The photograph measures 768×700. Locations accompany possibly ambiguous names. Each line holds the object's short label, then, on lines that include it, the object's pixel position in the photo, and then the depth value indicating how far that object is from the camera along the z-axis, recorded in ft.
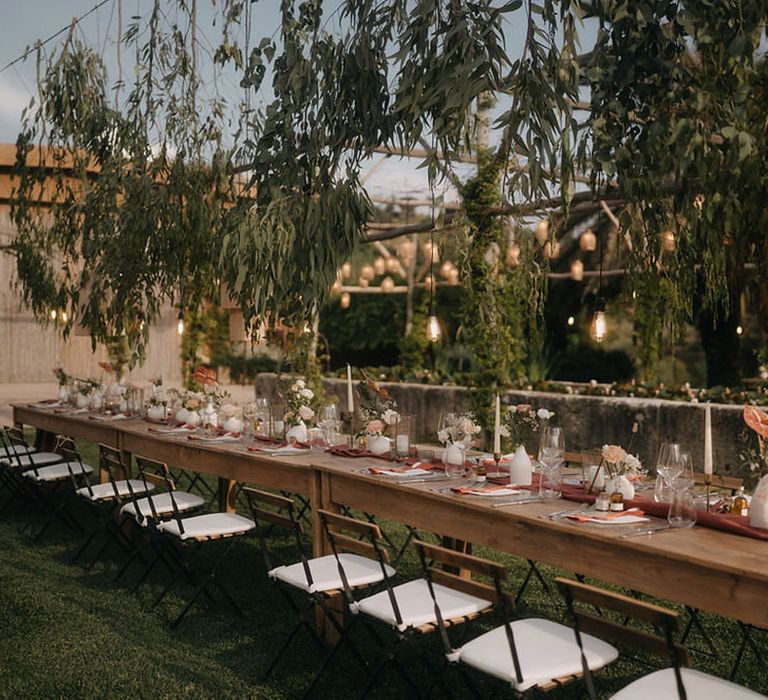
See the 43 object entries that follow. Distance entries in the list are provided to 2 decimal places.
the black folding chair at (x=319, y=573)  11.05
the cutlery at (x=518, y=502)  11.02
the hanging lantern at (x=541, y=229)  39.19
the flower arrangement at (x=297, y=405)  16.97
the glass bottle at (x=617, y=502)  10.53
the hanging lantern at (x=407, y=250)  49.93
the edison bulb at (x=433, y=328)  20.24
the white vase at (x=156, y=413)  21.42
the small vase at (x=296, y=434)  16.72
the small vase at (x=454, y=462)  13.06
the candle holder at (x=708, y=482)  10.38
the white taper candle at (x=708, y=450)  10.54
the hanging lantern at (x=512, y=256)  34.71
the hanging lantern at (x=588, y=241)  39.04
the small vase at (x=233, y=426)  18.40
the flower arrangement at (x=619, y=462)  10.70
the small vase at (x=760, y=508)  9.44
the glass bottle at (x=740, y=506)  10.18
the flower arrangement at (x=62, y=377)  26.71
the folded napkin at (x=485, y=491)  11.74
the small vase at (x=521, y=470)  12.46
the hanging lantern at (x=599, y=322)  18.31
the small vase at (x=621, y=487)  10.87
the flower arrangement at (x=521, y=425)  12.59
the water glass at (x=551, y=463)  11.59
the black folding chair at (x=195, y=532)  14.30
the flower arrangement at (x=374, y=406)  15.12
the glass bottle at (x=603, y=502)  10.59
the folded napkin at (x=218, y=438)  17.69
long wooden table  8.45
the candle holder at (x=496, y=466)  13.00
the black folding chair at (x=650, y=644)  7.63
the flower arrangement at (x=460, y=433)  13.21
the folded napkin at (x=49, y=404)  25.93
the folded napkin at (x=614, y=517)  10.04
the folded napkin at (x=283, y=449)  15.76
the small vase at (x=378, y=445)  15.33
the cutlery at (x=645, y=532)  9.41
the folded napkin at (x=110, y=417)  21.76
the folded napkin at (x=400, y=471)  13.20
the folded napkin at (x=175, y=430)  19.08
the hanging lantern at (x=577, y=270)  42.08
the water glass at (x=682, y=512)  9.78
